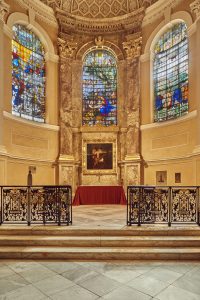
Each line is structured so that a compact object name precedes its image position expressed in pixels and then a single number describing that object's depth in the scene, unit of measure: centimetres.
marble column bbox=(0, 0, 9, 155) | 971
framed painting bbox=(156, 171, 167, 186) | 1123
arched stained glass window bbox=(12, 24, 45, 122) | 1104
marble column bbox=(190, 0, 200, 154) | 969
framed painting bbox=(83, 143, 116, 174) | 1241
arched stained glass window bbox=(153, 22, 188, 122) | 1095
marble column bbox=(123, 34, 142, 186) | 1204
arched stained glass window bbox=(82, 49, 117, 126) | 1334
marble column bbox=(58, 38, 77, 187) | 1213
